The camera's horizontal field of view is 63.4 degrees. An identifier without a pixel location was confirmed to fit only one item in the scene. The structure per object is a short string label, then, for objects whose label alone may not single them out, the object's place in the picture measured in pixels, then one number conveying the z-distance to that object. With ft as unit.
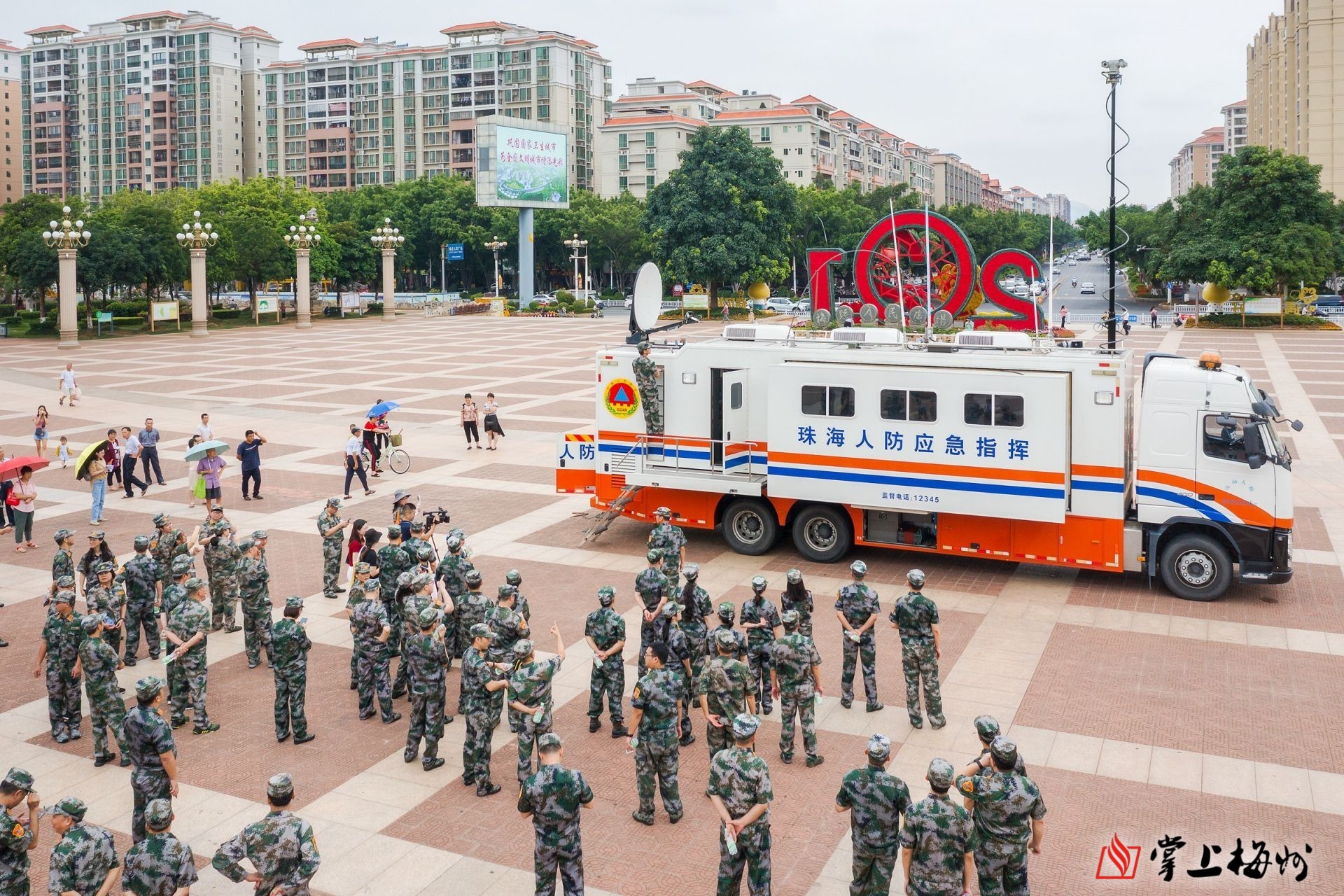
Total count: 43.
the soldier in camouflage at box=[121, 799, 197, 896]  22.20
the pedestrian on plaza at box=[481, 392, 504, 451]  88.63
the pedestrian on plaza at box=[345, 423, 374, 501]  72.79
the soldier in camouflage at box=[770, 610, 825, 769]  32.60
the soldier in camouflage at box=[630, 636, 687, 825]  29.04
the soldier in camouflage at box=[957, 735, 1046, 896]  23.58
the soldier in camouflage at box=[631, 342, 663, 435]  57.00
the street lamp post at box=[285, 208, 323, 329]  246.06
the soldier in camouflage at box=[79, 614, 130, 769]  33.50
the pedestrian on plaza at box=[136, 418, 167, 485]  75.97
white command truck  48.19
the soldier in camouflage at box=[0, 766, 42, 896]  23.09
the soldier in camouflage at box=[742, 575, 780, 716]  34.71
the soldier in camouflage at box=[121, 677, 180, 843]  28.02
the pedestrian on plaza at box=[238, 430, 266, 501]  71.15
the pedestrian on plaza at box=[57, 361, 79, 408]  114.01
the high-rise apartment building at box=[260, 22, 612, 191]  467.93
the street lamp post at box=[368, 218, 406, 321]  269.03
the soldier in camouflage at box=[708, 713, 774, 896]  24.31
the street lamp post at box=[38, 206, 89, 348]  190.49
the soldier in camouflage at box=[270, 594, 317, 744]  34.53
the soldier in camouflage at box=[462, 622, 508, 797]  31.24
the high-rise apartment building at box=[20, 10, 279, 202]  512.22
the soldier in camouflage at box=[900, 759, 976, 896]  22.85
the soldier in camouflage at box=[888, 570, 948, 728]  34.14
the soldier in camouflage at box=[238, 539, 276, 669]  40.96
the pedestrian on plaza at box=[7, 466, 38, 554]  60.75
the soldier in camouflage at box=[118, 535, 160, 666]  42.39
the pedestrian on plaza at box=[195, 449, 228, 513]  66.90
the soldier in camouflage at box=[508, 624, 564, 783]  29.63
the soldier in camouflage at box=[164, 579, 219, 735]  35.81
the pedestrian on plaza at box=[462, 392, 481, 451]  88.53
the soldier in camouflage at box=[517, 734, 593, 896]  24.34
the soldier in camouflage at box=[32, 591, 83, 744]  35.76
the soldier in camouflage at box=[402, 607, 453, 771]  32.40
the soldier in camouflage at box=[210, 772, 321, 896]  22.53
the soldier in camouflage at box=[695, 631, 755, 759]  29.14
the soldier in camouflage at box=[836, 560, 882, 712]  35.94
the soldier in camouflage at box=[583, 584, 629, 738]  34.47
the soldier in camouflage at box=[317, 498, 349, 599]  49.34
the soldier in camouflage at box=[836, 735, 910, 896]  24.07
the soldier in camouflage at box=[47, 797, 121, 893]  22.43
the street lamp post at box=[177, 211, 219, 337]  212.23
